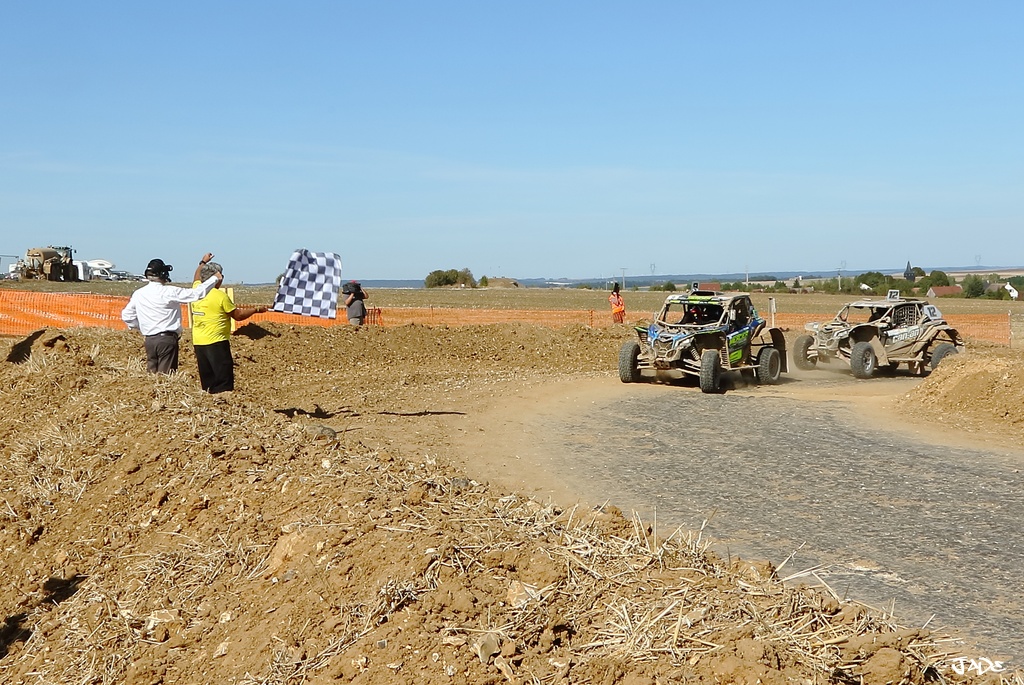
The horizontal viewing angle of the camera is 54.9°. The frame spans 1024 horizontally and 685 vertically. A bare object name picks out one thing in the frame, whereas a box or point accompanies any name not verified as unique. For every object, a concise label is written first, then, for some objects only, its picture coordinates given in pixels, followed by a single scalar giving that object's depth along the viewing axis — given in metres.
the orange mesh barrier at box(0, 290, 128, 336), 24.44
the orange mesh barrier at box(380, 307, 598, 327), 29.83
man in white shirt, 10.06
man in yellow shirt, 10.31
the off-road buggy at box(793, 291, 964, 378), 19.55
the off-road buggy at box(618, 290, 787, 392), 17.11
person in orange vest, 28.05
